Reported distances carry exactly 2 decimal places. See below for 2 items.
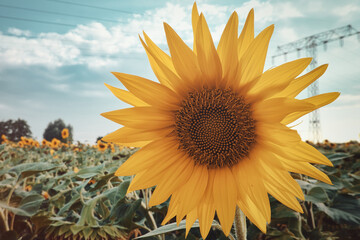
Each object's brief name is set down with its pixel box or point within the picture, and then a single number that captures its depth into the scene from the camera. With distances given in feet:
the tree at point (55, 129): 138.21
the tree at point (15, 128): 92.48
